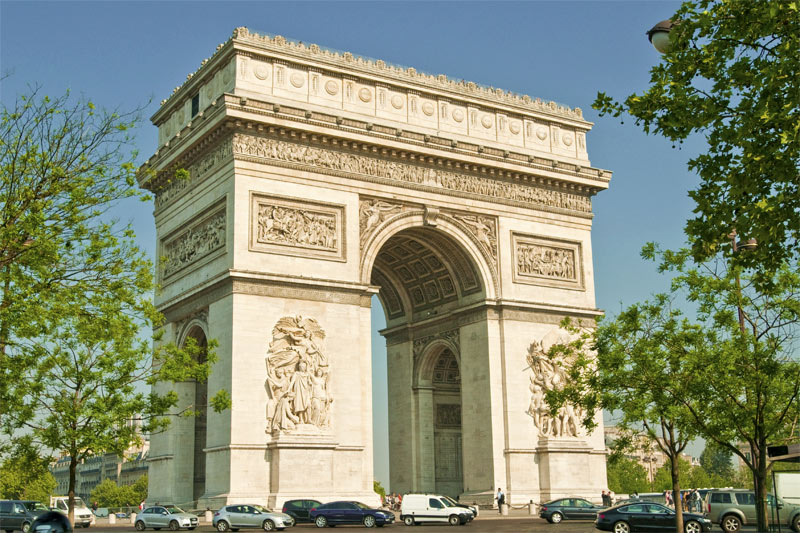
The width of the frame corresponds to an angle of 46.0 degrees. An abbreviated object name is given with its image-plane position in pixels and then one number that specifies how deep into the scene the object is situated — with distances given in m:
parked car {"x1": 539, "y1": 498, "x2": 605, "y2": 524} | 36.22
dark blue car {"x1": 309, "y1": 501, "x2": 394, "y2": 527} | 32.66
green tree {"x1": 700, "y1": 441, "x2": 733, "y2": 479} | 138.62
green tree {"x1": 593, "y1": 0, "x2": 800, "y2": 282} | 13.66
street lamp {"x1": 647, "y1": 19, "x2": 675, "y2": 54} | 15.15
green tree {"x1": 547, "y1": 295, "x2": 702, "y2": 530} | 24.80
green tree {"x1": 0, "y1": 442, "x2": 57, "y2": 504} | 28.16
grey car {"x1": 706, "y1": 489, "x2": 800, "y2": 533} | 31.44
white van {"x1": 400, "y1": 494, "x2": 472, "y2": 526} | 35.28
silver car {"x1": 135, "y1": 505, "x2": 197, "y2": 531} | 33.09
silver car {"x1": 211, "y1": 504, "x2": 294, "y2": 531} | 31.23
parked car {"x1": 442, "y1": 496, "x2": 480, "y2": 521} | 36.07
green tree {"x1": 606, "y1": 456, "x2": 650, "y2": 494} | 118.78
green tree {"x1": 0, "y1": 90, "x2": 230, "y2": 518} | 18.48
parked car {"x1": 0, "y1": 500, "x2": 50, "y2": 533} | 33.72
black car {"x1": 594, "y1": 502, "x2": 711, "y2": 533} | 29.72
